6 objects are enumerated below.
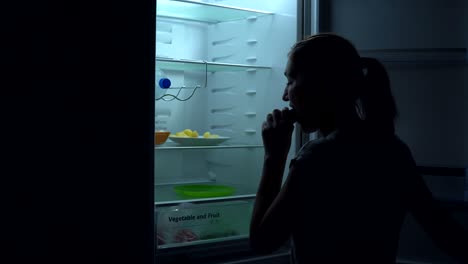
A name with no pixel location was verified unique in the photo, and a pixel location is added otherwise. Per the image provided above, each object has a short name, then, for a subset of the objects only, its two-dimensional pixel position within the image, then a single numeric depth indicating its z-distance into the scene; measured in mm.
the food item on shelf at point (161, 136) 2016
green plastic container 2045
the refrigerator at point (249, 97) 1636
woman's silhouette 1021
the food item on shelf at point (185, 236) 1826
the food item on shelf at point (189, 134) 2125
